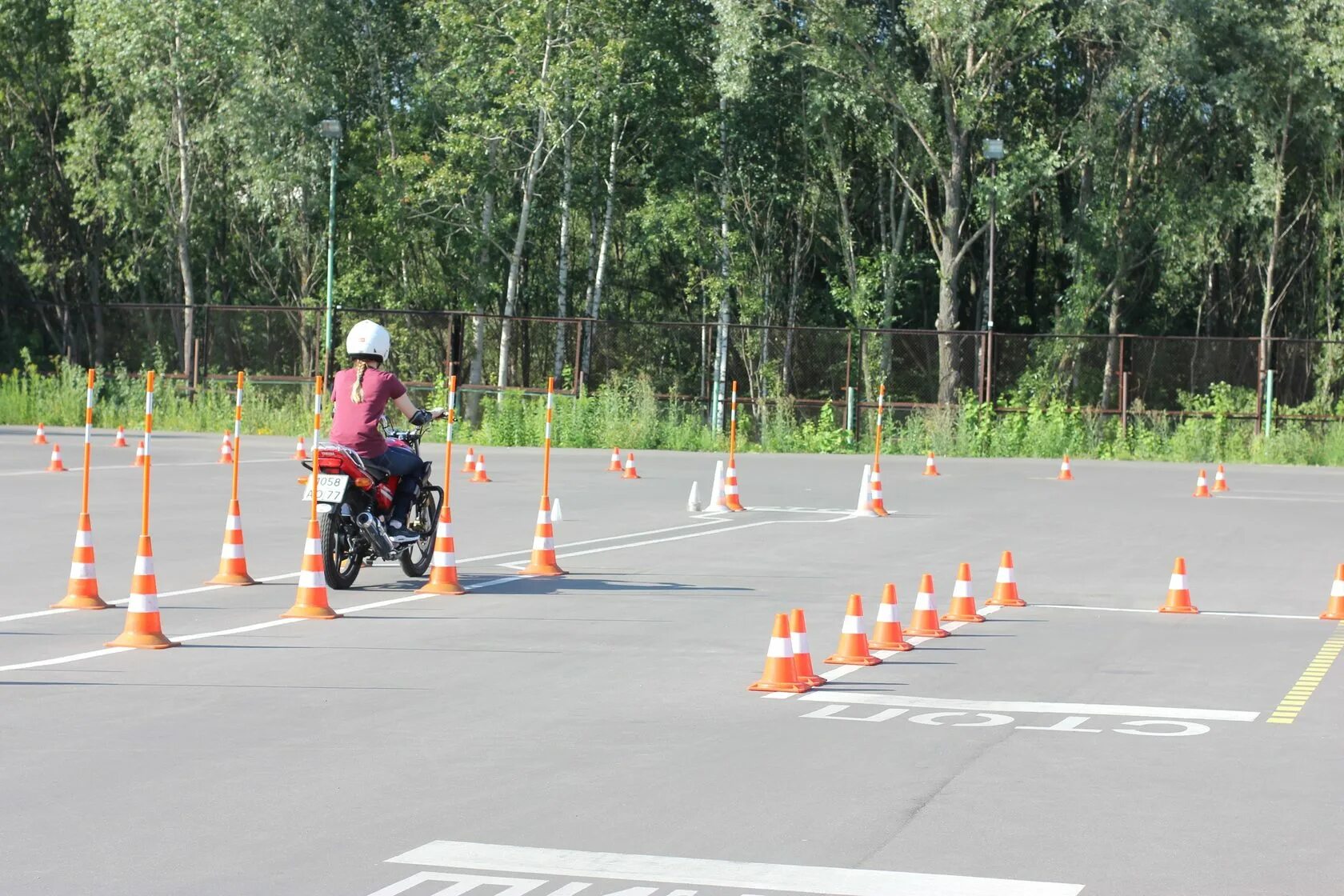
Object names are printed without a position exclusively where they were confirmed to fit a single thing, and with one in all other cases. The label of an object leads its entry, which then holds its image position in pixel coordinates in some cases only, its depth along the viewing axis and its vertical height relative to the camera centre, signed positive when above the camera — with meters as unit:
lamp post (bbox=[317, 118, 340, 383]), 43.09 +4.49
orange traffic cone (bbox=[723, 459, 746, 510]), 24.53 -1.12
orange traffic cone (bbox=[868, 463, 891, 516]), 24.27 -1.12
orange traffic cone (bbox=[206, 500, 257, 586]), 15.43 -1.33
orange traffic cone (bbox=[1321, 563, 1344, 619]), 14.89 -1.42
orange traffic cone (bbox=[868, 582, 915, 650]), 12.45 -1.42
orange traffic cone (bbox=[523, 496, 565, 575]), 16.56 -1.28
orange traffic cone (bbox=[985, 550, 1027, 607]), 15.28 -1.40
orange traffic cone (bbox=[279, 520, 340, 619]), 13.44 -1.36
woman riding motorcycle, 15.38 -0.12
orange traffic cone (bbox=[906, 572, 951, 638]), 13.23 -1.43
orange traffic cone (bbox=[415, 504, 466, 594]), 15.16 -1.31
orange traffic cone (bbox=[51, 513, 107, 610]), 13.70 -1.37
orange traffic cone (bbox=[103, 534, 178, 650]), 11.92 -1.35
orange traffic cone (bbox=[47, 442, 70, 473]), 28.33 -1.09
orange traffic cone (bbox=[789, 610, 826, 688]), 10.82 -1.38
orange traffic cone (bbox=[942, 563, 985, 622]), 14.11 -1.41
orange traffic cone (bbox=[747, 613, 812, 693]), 10.71 -1.44
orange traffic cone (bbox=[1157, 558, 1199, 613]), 15.04 -1.39
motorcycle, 14.73 -0.91
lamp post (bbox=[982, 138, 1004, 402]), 45.44 +4.23
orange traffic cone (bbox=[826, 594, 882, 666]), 11.73 -1.43
